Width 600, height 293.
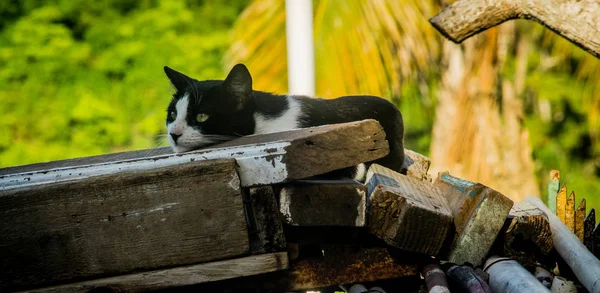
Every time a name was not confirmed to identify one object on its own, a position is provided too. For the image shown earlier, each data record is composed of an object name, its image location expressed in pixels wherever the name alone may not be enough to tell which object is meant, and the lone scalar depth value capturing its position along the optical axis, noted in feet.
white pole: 39.45
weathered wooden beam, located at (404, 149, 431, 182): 21.61
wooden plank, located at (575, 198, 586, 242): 20.01
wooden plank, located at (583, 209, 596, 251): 19.77
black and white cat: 19.98
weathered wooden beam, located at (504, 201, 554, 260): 17.13
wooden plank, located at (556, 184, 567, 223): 20.17
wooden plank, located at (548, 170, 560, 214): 21.77
